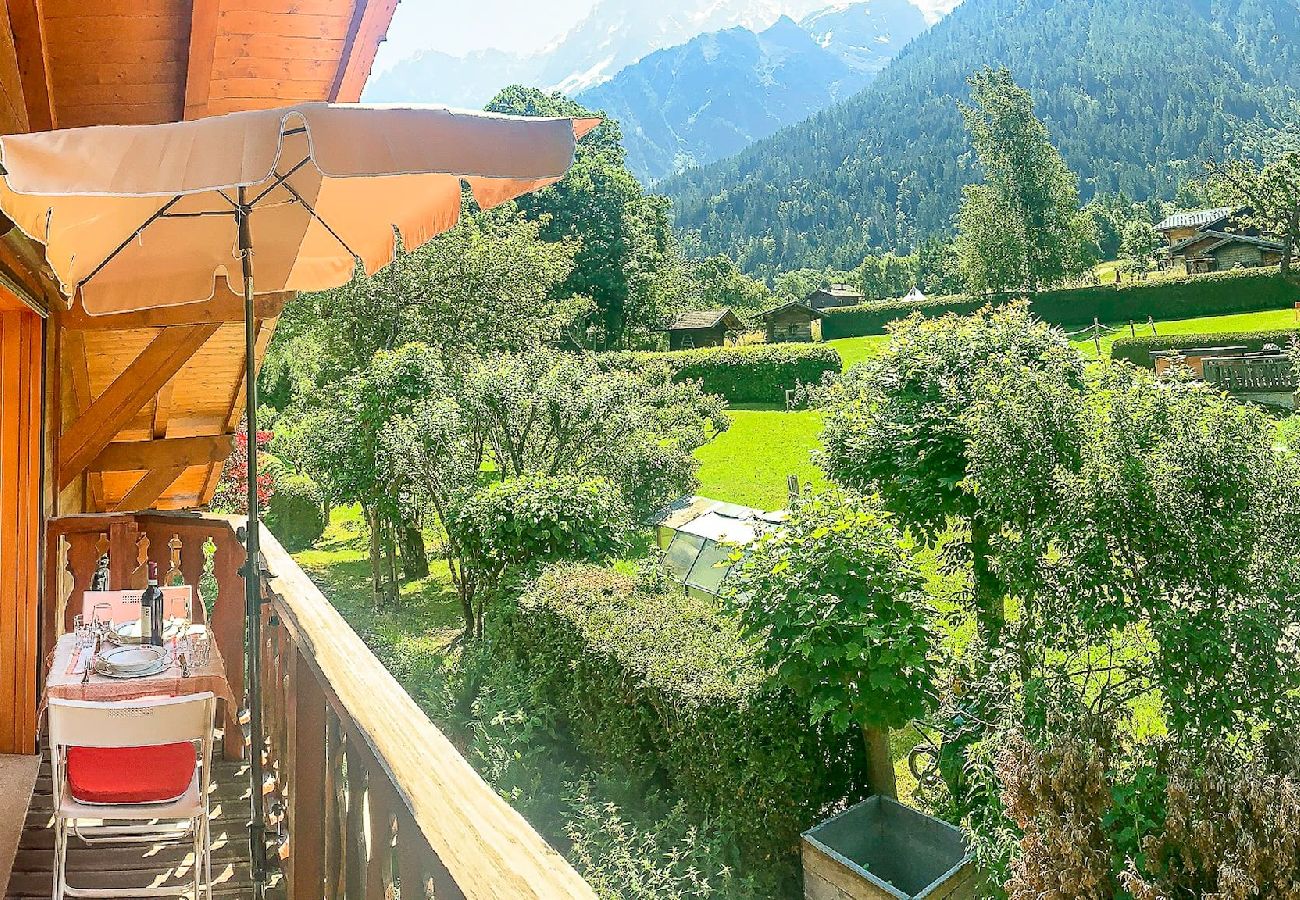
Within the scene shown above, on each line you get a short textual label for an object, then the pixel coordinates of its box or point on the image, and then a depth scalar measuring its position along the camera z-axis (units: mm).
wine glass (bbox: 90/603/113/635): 3607
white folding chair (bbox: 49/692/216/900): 2500
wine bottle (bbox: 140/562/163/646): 3383
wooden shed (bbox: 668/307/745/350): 41875
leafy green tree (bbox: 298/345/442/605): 12149
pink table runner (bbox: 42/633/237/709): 3049
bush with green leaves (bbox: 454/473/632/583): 8977
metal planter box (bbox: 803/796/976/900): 5180
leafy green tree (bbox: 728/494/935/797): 5383
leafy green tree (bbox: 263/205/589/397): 16328
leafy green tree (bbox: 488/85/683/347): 39438
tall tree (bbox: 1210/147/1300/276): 31594
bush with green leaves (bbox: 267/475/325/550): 16500
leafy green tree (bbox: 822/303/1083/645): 6742
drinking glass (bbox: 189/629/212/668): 3320
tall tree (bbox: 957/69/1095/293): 37438
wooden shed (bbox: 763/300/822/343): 40062
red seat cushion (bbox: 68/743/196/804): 2742
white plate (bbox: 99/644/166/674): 3178
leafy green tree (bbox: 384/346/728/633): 10742
